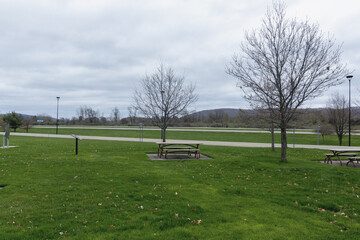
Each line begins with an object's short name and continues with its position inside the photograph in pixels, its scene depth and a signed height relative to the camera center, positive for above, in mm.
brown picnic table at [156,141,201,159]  11751 -1201
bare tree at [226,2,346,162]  9289 +2058
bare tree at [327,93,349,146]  25109 +1022
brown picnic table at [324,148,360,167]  10047 -1065
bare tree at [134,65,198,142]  16062 +1494
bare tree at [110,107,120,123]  81125 +2677
